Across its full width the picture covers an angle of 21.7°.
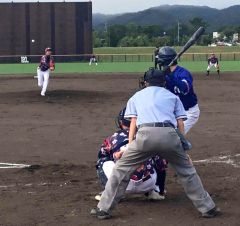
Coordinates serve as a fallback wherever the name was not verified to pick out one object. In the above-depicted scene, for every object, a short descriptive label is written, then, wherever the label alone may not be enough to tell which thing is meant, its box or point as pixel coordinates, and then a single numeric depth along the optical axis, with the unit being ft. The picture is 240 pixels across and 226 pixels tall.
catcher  24.23
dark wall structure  226.58
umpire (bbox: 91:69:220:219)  21.30
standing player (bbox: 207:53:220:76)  127.99
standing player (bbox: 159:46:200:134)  25.40
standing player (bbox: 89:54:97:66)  187.53
